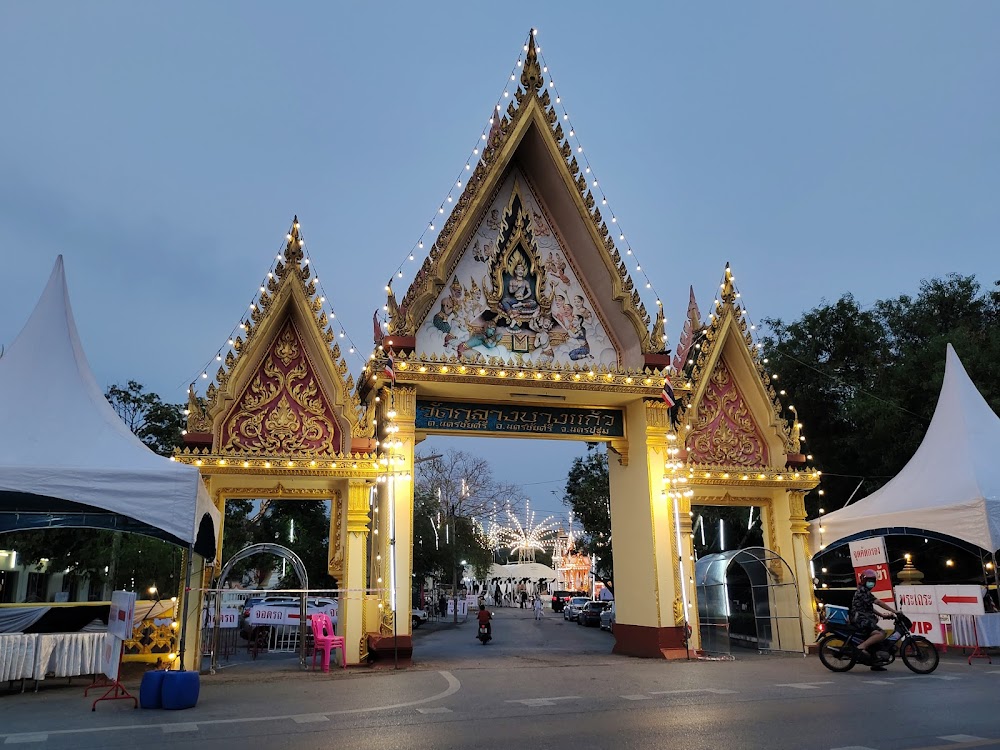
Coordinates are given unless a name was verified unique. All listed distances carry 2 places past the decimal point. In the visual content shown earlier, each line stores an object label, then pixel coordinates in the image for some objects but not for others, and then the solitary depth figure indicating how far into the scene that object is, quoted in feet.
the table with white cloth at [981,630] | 48.42
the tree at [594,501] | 100.99
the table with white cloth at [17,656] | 34.81
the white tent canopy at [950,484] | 47.67
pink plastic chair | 43.57
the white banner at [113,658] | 31.38
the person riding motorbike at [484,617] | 70.64
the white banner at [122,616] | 31.40
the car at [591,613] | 108.17
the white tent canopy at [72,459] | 31.40
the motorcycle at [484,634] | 70.90
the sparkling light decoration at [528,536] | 203.25
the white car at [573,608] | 121.60
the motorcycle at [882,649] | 40.16
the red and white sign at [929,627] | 51.85
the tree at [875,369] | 68.90
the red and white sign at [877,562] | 51.49
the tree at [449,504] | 133.90
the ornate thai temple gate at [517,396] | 48.21
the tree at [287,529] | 92.43
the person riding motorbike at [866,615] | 40.32
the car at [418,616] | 104.64
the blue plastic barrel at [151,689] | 29.50
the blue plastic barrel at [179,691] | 29.35
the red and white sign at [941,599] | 49.42
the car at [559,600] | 167.75
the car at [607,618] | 94.03
